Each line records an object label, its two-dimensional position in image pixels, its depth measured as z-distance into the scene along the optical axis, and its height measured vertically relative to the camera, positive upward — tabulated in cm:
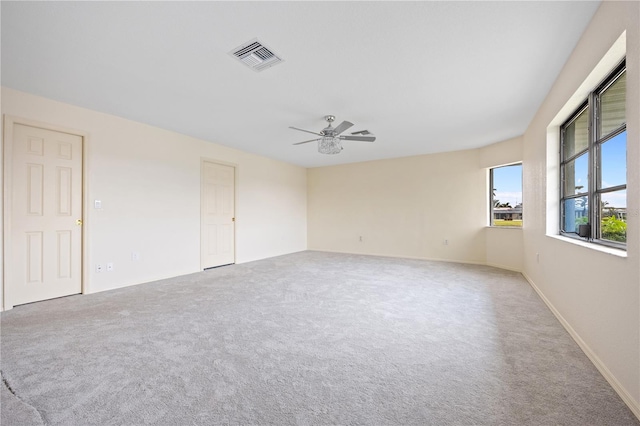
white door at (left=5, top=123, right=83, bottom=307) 307 -5
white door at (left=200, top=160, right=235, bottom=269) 514 -5
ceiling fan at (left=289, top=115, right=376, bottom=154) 378 +107
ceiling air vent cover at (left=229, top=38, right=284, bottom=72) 222 +136
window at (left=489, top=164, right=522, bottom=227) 527 +39
